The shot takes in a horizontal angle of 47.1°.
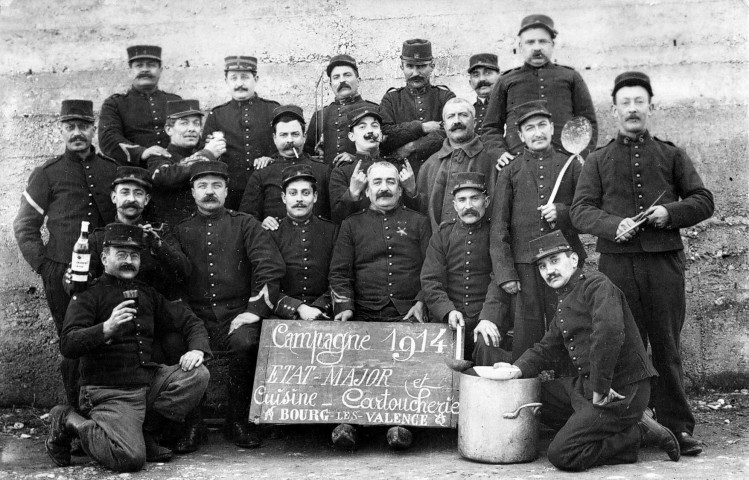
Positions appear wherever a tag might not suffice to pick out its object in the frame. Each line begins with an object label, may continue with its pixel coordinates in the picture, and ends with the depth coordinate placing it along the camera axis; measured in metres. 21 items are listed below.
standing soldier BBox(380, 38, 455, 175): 7.03
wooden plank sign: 5.83
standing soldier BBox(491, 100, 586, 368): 5.90
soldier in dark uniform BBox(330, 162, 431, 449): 6.31
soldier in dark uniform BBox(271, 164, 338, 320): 6.45
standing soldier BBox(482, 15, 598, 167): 6.50
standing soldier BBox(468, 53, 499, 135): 7.29
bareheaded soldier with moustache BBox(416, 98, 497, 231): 6.46
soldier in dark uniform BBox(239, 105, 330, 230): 6.82
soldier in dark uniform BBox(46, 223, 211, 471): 5.39
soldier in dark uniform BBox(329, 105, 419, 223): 6.68
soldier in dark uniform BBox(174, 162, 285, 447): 6.21
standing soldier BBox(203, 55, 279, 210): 7.19
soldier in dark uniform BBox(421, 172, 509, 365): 6.05
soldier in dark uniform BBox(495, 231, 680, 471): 5.16
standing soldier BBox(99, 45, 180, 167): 7.15
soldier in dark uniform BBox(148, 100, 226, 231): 6.69
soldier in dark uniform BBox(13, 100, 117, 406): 6.64
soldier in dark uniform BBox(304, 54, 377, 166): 7.25
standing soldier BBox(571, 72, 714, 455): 5.60
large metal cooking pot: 5.32
